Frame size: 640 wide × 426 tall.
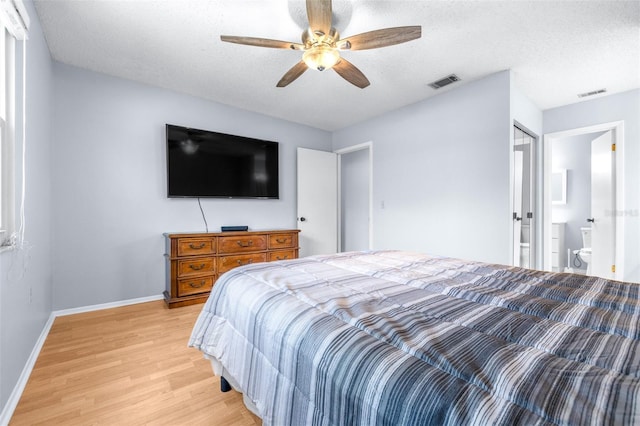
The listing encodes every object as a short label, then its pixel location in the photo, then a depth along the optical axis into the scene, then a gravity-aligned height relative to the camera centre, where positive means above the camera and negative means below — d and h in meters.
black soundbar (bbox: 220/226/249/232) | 3.41 -0.21
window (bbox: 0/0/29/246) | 1.43 +0.58
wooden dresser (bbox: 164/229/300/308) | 2.87 -0.53
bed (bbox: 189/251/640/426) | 0.53 -0.36
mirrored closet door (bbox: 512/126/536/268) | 3.39 +0.27
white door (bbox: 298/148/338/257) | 4.34 +0.17
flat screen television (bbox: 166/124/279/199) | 3.17 +0.60
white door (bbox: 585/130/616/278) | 3.16 +0.04
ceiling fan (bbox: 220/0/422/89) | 1.64 +1.14
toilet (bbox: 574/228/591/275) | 4.00 -0.53
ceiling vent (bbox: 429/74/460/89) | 2.84 +1.42
